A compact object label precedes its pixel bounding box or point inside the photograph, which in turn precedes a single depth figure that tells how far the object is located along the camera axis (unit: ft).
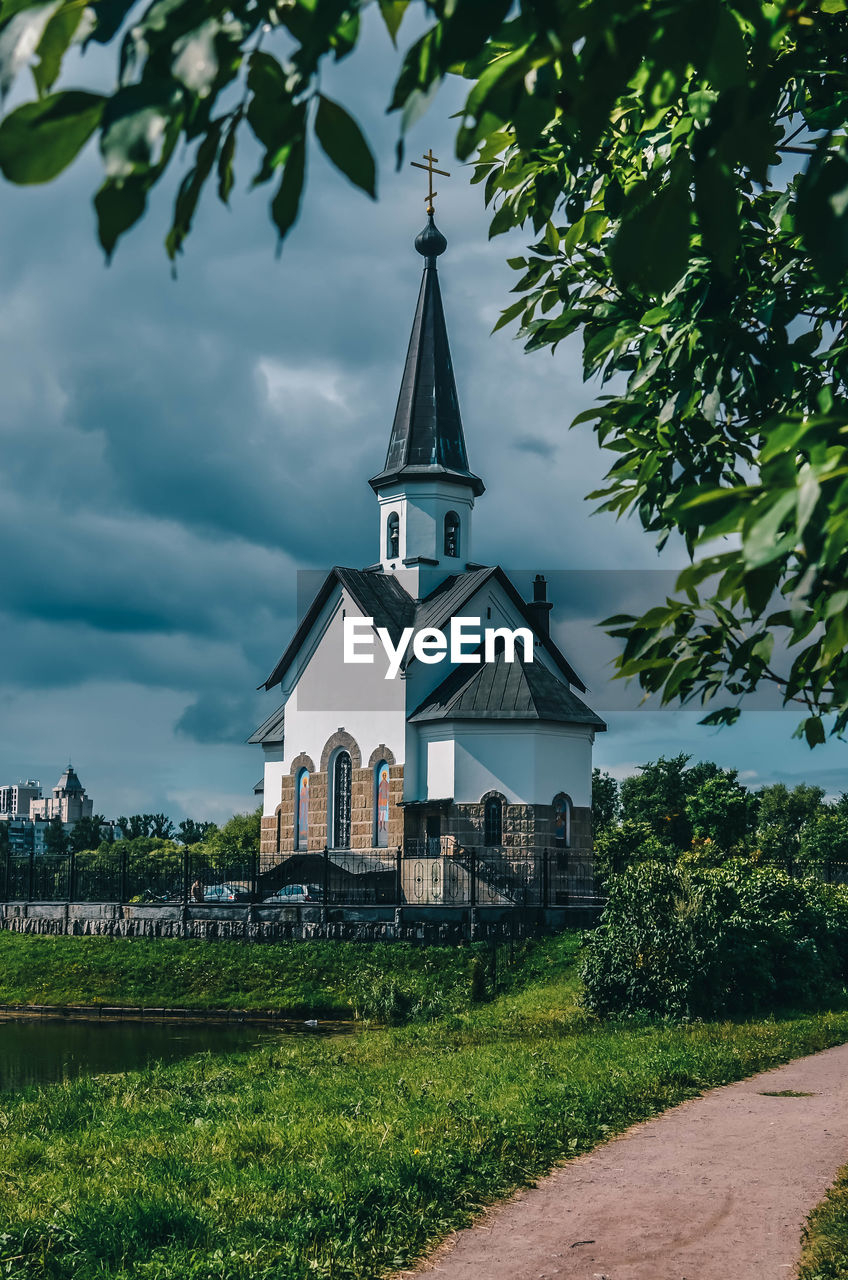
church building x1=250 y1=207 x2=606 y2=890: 111.65
